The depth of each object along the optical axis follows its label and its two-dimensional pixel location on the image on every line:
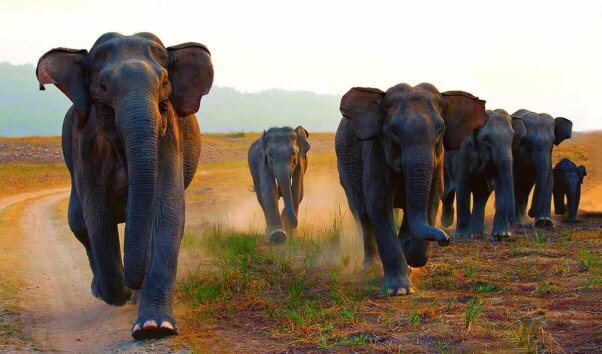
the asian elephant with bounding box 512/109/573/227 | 16.38
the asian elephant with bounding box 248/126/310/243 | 14.73
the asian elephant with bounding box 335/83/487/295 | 8.46
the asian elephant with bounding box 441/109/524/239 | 14.12
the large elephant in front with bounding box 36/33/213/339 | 6.61
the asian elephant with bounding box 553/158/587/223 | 17.31
